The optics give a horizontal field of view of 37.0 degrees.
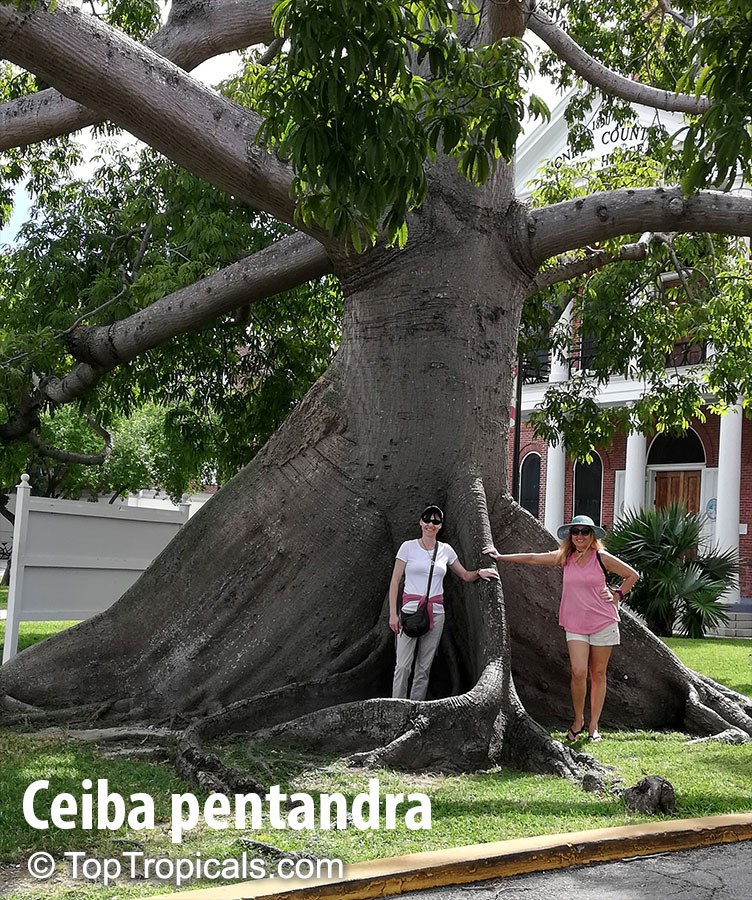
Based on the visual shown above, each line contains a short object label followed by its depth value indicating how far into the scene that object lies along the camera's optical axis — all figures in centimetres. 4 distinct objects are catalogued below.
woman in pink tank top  821
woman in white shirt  780
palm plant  2009
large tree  709
